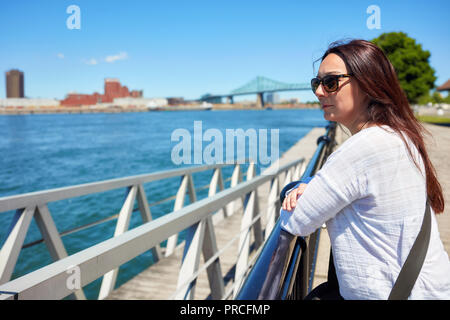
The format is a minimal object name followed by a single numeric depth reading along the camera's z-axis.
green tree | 30.62
